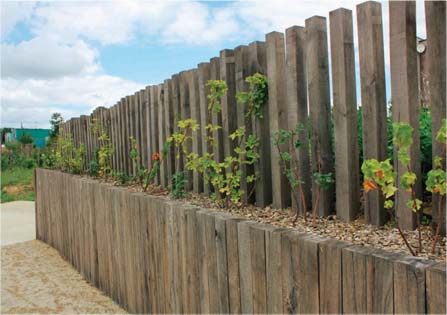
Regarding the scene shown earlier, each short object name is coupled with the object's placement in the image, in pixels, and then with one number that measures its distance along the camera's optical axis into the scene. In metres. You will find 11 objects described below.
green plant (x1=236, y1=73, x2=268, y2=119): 2.93
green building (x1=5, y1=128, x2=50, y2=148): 28.28
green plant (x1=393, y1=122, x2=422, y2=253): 1.60
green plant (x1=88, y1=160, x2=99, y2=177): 6.17
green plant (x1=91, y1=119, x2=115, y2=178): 6.07
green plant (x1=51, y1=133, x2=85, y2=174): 6.88
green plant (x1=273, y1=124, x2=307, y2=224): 2.59
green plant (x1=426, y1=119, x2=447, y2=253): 1.64
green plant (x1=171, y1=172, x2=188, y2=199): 3.63
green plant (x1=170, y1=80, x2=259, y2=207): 3.08
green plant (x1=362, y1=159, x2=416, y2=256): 1.63
